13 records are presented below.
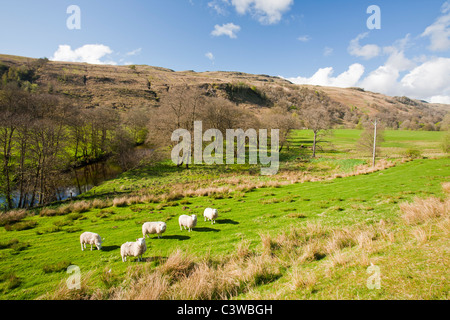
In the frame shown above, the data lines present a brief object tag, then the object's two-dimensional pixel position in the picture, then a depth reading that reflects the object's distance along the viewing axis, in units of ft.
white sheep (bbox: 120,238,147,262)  25.26
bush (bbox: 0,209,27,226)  44.19
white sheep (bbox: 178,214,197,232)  35.70
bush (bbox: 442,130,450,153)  120.06
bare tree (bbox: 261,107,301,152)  175.22
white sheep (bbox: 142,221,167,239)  32.65
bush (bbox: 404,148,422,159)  127.50
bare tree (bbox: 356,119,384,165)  138.62
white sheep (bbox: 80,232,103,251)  29.48
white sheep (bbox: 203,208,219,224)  39.40
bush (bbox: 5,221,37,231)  40.31
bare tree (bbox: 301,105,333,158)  158.71
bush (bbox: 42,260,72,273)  23.91
